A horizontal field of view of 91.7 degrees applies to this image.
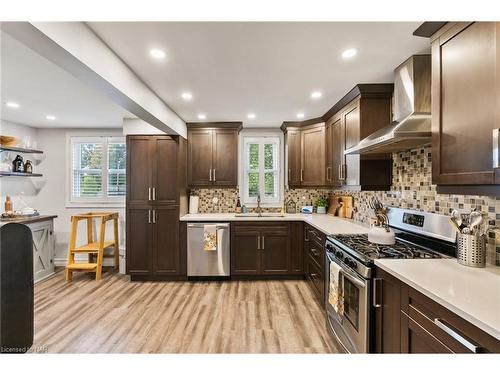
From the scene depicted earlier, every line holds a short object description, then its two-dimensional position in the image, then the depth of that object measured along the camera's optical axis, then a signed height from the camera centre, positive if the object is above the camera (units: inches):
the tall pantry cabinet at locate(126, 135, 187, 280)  141.9 -14.8
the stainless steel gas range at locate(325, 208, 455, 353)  65.2 -20.6
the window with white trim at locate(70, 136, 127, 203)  172.1 +11.7
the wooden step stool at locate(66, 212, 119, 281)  143.8 -38.3
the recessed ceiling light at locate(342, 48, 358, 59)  71.7 +40.4
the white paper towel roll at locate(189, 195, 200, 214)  163.5 -12.3
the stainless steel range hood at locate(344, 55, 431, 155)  69.9 +24.8
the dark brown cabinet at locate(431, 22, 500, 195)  44.9 +16.6
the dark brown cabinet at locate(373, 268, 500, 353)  37.2 -26.1
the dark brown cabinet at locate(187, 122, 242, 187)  155.8 +19.9
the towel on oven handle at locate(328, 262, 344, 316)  77.9 -35.0
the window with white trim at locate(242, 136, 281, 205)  172.4 +13.0
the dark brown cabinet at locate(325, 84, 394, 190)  98.7 +25.0
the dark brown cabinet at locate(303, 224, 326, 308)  107.1 -36.7
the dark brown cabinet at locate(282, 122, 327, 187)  144.9 +20.0
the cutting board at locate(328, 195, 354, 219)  138.1 -11.7
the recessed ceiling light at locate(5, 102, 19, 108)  123.6 +41.8
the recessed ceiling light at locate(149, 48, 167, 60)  70.7 +39.5
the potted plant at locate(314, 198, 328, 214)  160.6 -12.5
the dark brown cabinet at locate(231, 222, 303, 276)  141.9 -38.0
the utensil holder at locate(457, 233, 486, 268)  55.6 -14.8
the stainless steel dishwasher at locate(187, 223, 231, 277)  140.8 -40.3
